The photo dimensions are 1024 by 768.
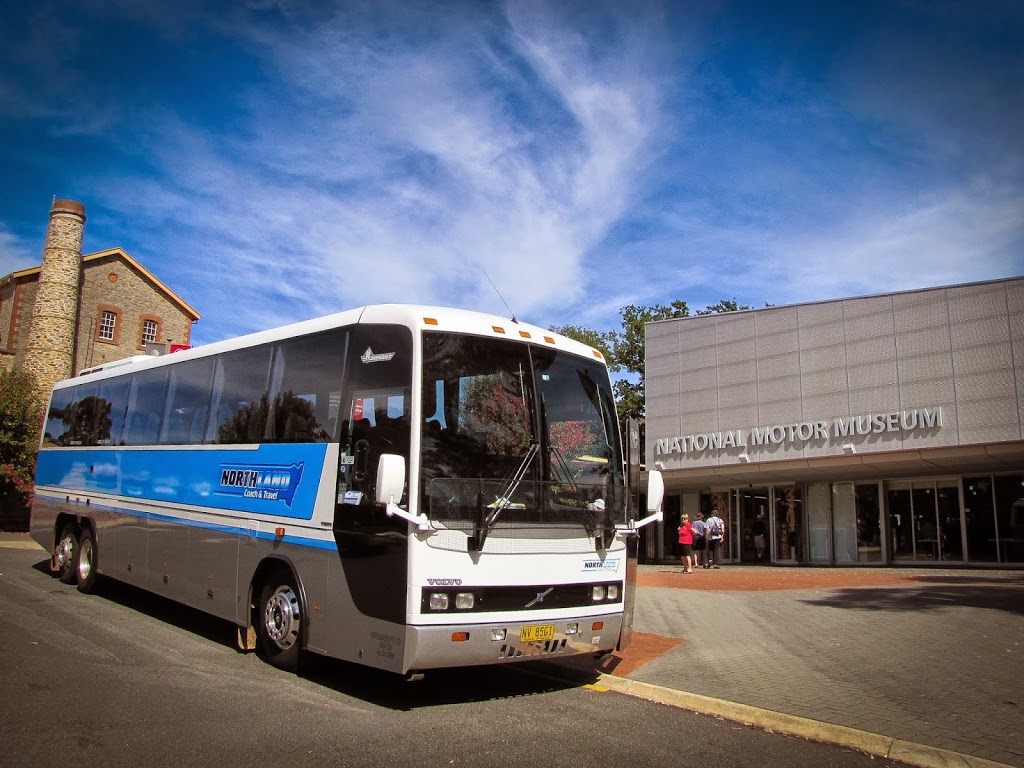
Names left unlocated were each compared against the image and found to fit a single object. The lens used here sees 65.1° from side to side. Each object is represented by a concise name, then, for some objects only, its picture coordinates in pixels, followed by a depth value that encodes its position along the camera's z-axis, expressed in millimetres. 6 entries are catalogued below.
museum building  22812
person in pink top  22964
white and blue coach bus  6129
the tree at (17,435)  29547
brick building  44938
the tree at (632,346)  45312
